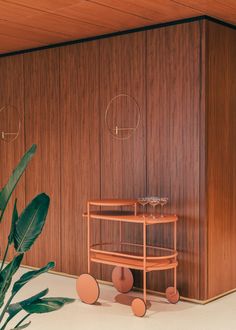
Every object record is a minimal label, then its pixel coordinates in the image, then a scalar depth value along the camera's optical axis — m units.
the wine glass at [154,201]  5.00
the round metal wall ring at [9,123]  6.62
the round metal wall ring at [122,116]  5.48
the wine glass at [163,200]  4.99
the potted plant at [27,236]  2.27
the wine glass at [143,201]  5.04
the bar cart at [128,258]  4.81
